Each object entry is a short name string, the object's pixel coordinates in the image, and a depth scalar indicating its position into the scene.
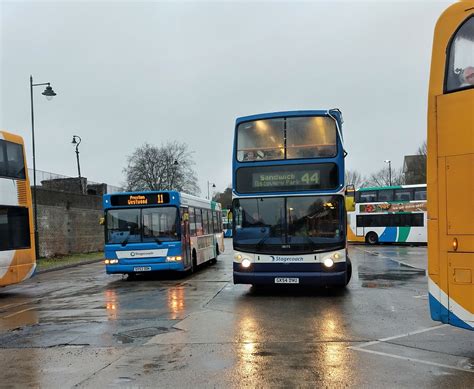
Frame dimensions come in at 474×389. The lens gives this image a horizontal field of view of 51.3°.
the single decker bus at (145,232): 16.56
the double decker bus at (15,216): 13.70
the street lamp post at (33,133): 24.81
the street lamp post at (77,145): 38.19
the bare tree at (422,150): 63.24
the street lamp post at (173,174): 57.78
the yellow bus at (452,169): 5.75
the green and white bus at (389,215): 37.25
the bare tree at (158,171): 56.62
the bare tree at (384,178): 81.75
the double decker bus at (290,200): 11.60
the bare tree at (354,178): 94.00
